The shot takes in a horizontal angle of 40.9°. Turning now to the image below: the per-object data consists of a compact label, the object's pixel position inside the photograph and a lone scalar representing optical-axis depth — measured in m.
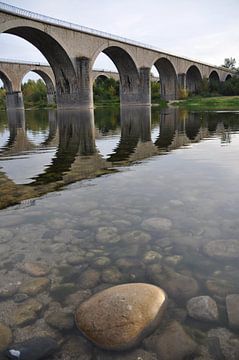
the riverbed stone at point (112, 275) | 3.17
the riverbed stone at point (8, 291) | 2.96
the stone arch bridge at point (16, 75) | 67.81
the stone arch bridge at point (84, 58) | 35.81
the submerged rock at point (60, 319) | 2.58
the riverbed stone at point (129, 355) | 2.25
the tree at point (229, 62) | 149.50
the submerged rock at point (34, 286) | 3.03
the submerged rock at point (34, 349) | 2.25
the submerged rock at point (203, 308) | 2.62
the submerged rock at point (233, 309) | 2.54
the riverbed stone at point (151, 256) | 3.52
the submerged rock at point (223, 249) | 3.55
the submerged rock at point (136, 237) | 3.96
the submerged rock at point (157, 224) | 4.29
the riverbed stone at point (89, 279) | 3.11
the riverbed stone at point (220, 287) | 2.92
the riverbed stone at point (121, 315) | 2.36
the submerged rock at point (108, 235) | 4.00
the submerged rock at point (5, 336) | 2.38
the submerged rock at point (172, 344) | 2.27
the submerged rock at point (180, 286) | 2.92
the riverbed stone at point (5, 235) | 4.07
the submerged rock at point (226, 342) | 2.26
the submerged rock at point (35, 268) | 3.34
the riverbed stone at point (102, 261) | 3.45
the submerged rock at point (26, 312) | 2.63
